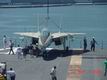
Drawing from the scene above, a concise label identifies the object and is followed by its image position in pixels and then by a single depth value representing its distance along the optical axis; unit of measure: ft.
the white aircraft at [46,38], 159.43
